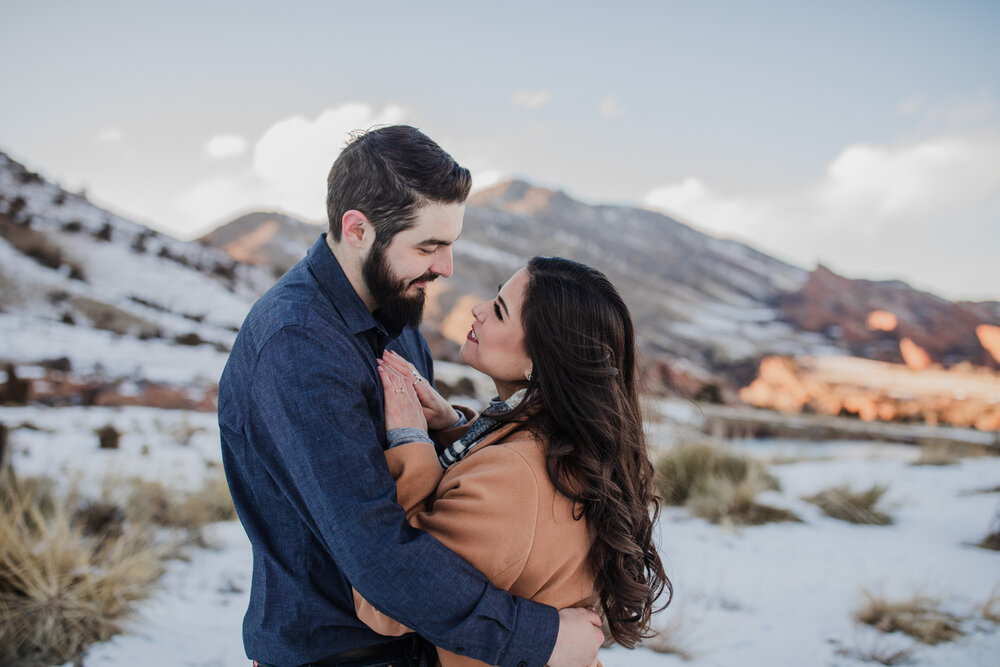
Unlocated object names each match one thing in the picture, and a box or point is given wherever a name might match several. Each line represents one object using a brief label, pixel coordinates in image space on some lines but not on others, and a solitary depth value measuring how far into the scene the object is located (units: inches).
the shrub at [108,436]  264.5
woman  61.2
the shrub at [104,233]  596.7
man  55.4
